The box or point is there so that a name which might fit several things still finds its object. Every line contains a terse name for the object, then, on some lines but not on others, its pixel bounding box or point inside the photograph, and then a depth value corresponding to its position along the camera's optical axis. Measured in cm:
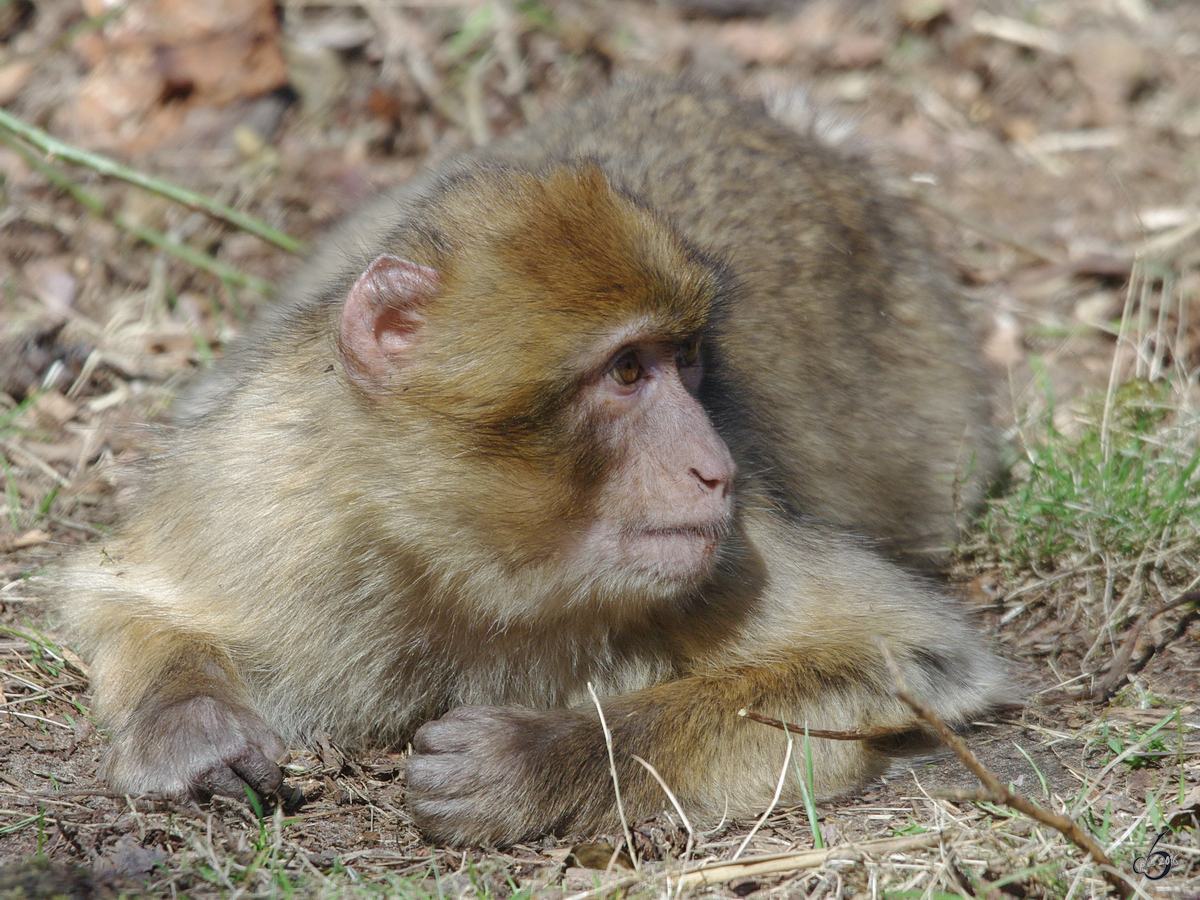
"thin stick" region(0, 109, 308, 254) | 1170
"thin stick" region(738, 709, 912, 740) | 705
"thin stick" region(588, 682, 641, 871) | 650
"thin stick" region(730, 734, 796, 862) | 667
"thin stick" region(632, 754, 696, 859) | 650
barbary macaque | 663
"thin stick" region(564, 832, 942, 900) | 613
